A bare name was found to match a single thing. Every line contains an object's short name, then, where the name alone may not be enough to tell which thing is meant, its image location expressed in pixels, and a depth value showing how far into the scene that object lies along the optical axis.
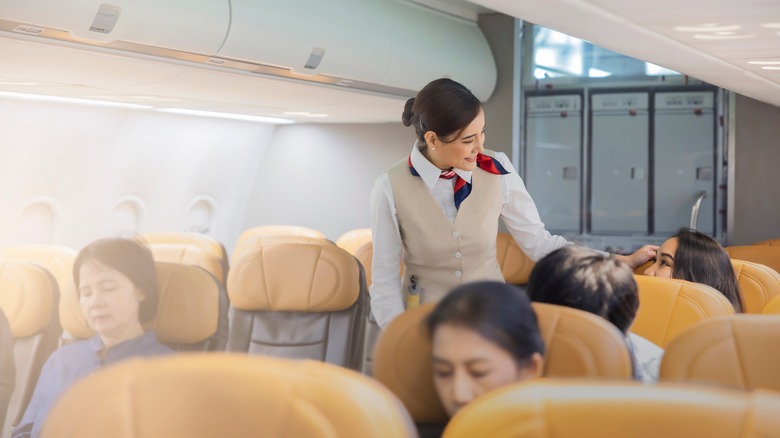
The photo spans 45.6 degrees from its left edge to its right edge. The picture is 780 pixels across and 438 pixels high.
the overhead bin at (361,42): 4.91
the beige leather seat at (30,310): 3.58
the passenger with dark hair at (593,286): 2.26
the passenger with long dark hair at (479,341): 1.79
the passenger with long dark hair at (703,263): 3.47
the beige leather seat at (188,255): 4.87
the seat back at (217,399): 1.36
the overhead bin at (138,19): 3.65
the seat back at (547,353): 1.90
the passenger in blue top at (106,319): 3.02
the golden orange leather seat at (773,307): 2.60
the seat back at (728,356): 1.86
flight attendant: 3.20
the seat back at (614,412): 1.25
